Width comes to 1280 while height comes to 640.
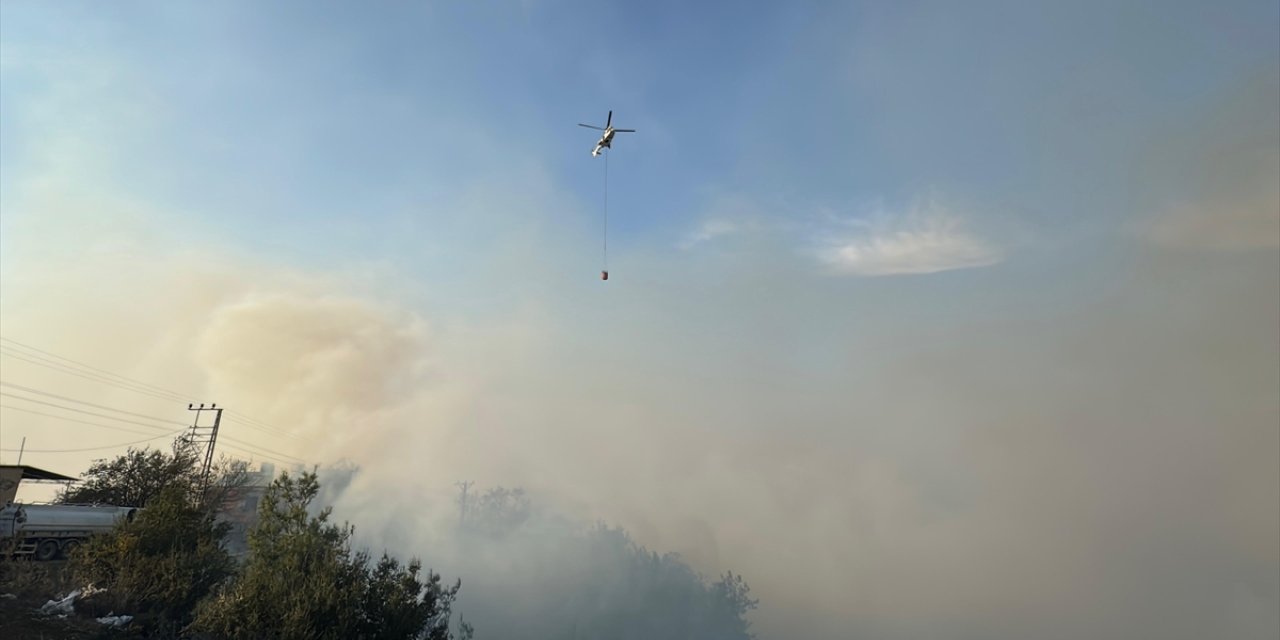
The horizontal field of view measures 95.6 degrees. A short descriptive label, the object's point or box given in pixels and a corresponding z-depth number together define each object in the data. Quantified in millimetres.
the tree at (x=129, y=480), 54375
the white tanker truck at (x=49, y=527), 39531
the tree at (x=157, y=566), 28234
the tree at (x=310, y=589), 24141
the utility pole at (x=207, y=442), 71500
